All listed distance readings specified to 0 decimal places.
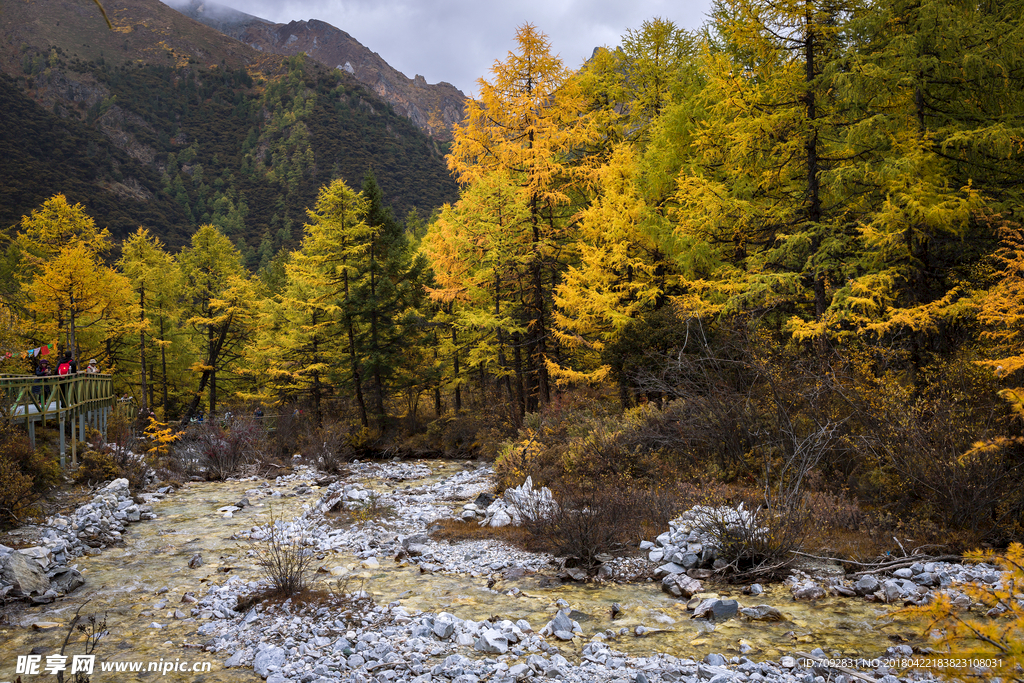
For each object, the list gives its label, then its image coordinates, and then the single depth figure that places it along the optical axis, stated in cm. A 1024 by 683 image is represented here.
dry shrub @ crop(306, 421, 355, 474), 1900
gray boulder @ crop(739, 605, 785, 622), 641
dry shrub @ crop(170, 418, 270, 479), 1870
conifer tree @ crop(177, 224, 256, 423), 3041
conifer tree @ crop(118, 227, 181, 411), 2902
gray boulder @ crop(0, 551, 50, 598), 769
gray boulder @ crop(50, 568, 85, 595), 817
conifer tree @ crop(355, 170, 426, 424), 2375
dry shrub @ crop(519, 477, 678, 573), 844
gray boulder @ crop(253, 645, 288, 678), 584
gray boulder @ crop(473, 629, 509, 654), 602
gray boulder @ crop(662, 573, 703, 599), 721
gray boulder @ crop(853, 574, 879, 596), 677
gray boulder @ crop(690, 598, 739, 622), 659
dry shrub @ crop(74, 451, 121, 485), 1424
